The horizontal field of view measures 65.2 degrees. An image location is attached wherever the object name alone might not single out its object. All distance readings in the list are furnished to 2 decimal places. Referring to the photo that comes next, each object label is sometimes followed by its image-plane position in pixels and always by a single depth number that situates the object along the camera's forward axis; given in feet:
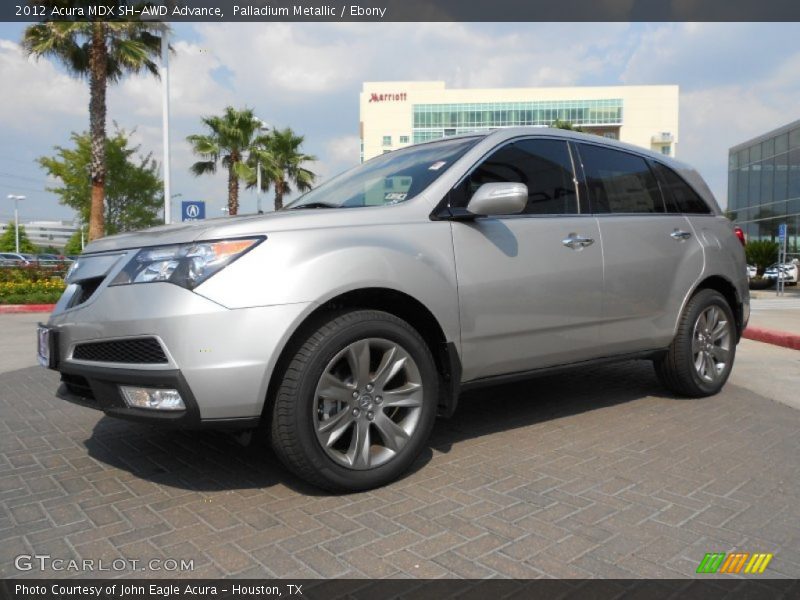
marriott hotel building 284.20
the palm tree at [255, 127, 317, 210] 117.50
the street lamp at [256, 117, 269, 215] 96.58
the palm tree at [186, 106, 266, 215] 97.25
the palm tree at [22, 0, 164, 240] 63.67
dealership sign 45.96
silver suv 8.53
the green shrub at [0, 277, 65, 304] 49.85
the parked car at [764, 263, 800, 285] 93.81
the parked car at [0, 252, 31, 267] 117.35
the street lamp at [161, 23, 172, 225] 57.21
